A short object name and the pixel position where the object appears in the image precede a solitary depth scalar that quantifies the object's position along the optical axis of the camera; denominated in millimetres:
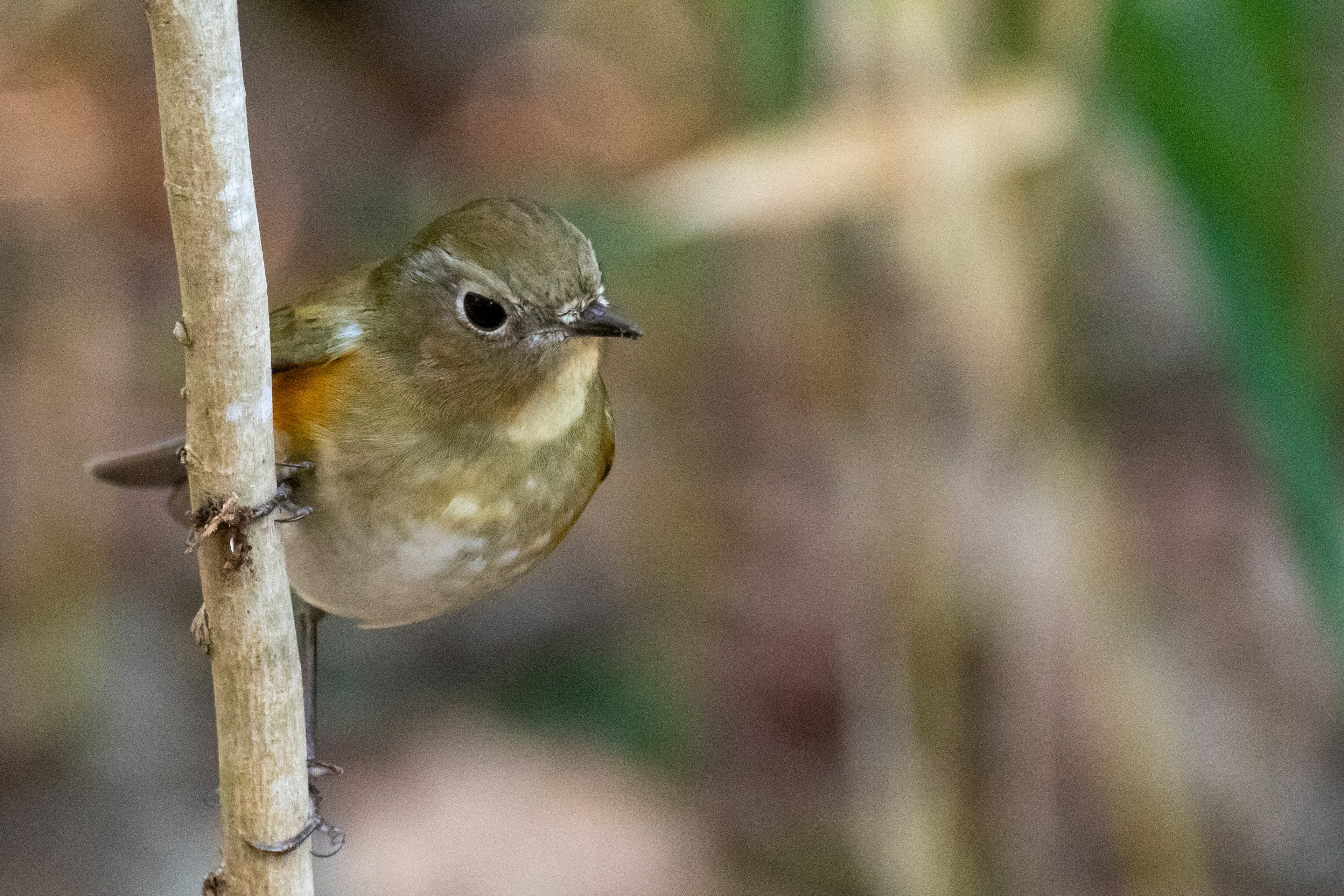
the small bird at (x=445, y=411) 4336
